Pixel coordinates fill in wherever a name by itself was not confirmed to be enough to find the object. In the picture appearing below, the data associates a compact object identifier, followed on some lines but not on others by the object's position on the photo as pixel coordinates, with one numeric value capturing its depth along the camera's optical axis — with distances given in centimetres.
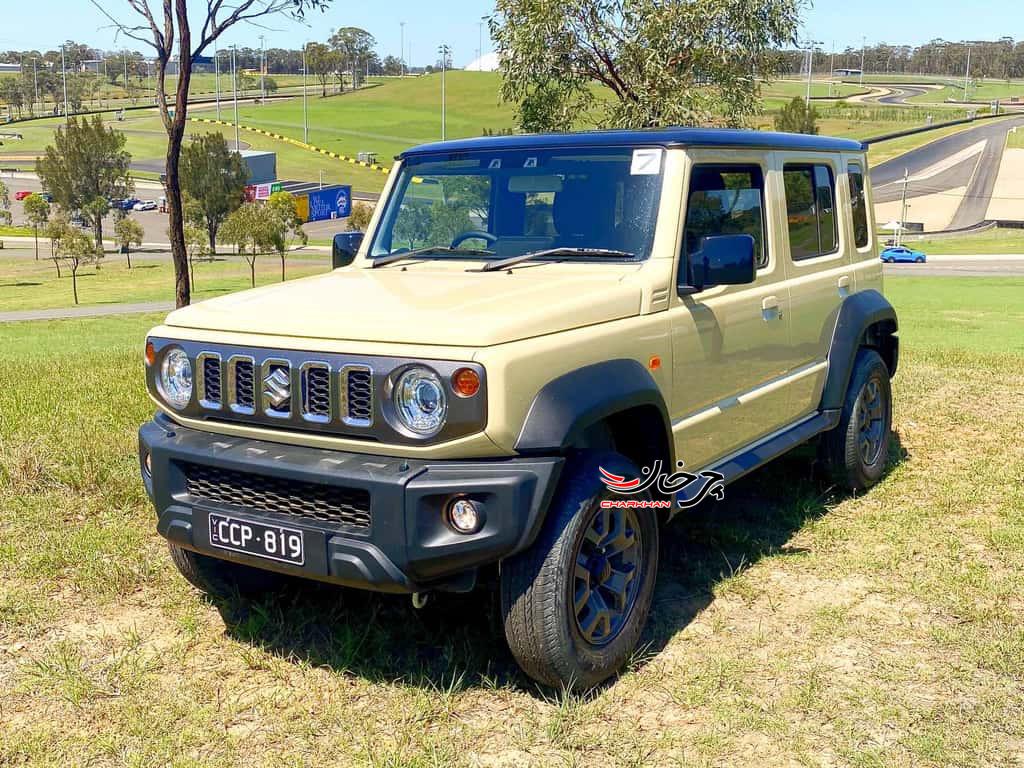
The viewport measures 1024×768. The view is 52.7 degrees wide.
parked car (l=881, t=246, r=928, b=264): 5247
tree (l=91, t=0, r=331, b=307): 1162
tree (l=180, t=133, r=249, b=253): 7406
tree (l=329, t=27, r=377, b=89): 18188
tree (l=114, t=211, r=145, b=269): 6316
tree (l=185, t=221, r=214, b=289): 6025
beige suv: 343
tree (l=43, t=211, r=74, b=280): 5169
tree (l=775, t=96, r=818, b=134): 7338
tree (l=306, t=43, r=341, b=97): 17359
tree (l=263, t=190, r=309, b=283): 6325
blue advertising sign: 8350
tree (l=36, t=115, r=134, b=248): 8162
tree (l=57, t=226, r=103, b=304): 4894
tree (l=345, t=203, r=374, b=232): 6195
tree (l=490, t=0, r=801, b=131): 1485
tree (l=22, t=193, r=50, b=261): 6612
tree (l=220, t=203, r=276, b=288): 5072
